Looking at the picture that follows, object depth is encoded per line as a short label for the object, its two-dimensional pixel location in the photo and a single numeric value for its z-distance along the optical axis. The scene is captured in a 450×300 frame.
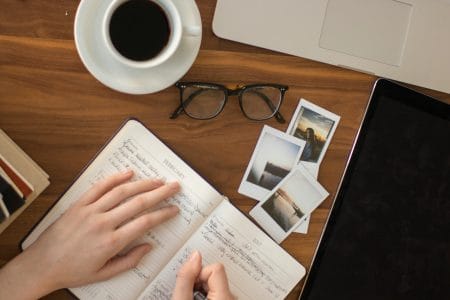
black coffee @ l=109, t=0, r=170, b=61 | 0.70
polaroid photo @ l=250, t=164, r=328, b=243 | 0.85
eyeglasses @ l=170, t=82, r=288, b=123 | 0.81
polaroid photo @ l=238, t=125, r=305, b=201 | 0.84
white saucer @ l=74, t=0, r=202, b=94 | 0.70
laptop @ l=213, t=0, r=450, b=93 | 0.81
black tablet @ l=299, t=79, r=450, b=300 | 0.83
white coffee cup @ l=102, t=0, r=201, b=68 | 0.68
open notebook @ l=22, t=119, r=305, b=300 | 0.79
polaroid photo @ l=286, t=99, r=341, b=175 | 0.86
